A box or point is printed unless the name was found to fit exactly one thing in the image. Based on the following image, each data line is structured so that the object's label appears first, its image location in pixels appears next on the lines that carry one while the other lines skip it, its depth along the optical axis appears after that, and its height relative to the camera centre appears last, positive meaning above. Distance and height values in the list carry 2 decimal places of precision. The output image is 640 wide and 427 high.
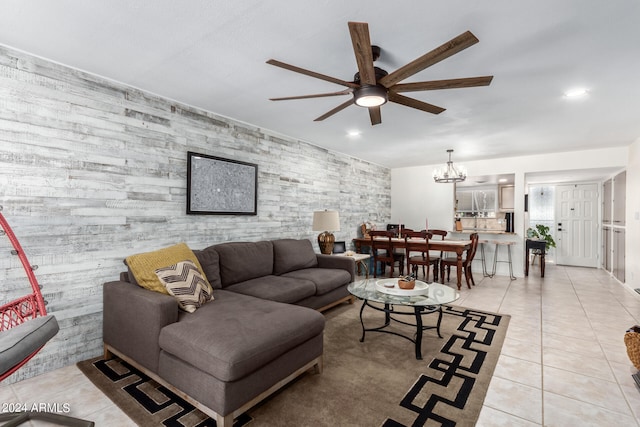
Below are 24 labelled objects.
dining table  4.84 -0.49
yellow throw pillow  2.31 -0.41
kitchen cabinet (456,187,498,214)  6.85 +0.38
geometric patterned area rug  1.76 -1.16
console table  5.80 -0.57
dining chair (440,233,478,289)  4.97 -0.73
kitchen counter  6.03 -0.29
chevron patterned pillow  2.23 -0.54
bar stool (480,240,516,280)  5.83 -0.80
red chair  1.40 -0.64
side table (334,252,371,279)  4.64 -0.65
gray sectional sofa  1.66 -0.78
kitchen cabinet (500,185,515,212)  6.58 +0.43
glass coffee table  2.54 -0.72
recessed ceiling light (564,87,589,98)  2.79 +1.17
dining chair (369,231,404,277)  5.38 -0.64
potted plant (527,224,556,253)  6.84 -0.38
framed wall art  3.24 +0.31
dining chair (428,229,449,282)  5.29 -0.74
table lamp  4.34 -0.09
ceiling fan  1.57 +0.88
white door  6.92 -0.14
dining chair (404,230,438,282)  5.09 -0.55
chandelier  5.46 +0.77
